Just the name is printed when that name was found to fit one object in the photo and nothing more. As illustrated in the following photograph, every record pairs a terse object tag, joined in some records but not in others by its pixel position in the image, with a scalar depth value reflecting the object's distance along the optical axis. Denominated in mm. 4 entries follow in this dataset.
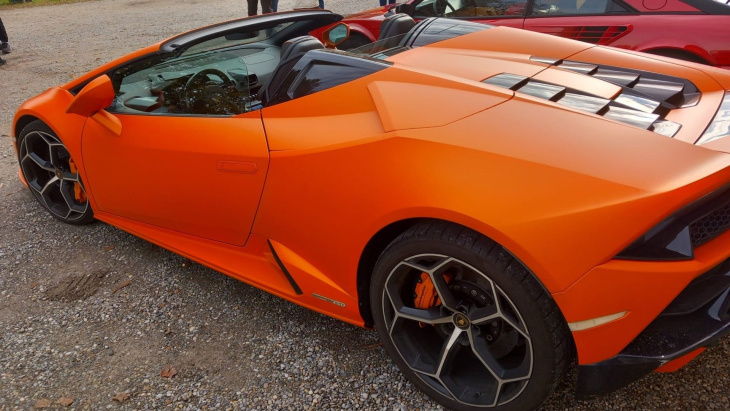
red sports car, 3559
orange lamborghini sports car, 1442
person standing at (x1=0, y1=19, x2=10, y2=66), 8734
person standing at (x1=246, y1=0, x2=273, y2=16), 7852
